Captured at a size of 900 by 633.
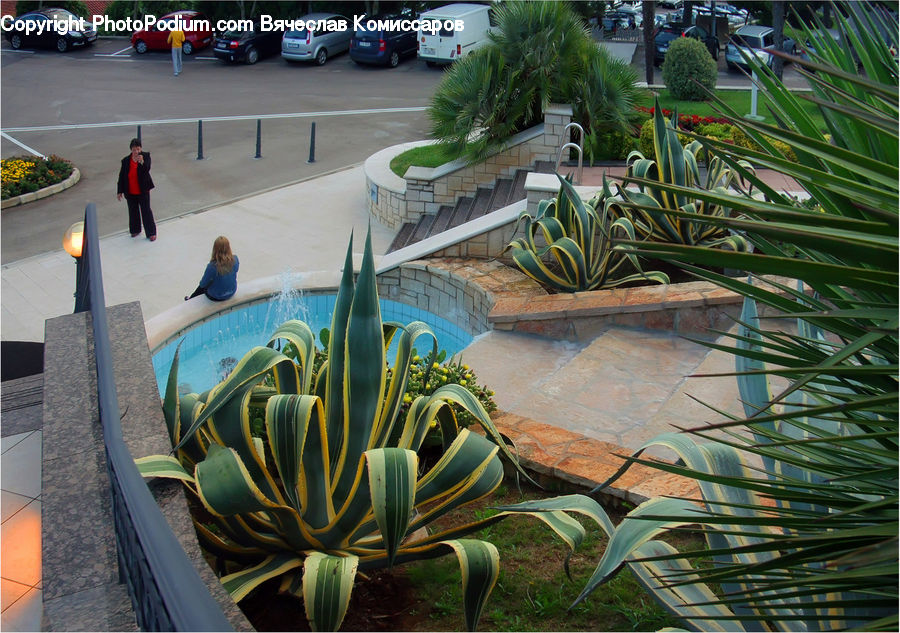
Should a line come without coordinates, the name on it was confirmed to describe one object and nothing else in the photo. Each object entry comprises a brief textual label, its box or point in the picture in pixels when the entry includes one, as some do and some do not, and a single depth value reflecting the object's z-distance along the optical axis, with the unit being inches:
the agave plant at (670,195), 300.7
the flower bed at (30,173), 538.3
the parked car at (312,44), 981.8
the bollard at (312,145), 601.9
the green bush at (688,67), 631.2
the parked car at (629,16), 1202.0
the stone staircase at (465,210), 453.1
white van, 914.7
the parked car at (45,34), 1080.2
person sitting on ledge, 320.2
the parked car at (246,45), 994.1
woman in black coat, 444.8
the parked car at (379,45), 954.7
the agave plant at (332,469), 122.5
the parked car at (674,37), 957.2
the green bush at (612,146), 482.3
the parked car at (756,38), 924.6
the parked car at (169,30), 1058.1
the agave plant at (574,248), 299.3
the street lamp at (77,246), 208.8
